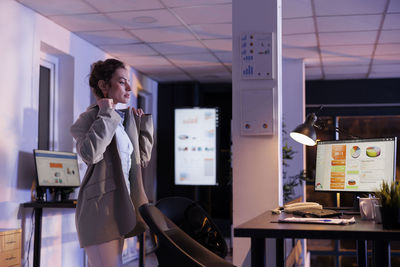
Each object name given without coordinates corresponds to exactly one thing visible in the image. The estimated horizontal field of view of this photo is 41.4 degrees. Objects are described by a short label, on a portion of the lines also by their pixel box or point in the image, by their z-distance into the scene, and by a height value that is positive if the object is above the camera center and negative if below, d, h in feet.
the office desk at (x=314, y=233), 5.98 -0.87
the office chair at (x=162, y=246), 6.24 -1.06
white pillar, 11.94 +0.33
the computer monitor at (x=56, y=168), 16.12 -0.39
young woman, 7.69 -0.37
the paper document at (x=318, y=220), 6.89 -0.83
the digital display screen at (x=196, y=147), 28.35 +0.55
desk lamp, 10.46 +0.51
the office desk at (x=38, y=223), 15.11 -1.94
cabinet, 13.28 -2.34
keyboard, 7.66 -0.83
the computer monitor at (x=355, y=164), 9.68 -0.12
